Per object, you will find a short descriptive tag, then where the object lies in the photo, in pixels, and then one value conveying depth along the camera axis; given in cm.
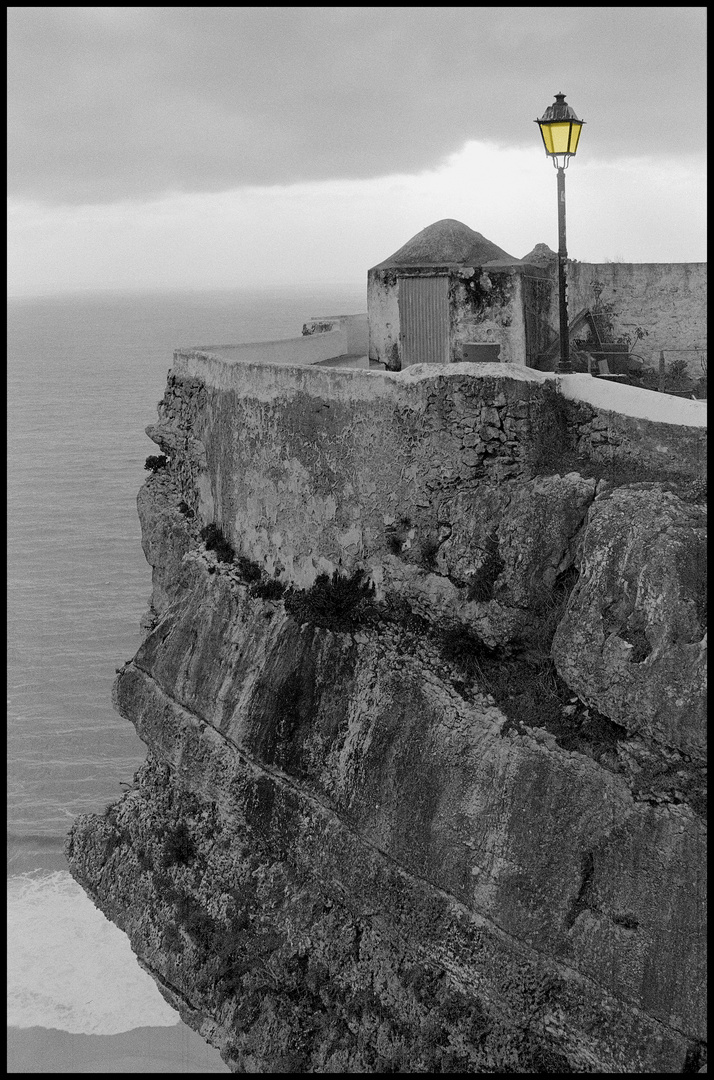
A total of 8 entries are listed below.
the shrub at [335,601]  1388
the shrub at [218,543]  1662
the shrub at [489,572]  1229
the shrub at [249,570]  1574
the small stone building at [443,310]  1576
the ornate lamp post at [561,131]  1124
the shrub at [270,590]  1521
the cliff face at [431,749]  1052
